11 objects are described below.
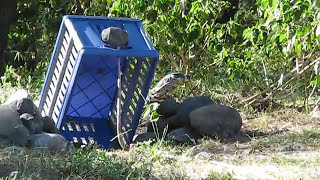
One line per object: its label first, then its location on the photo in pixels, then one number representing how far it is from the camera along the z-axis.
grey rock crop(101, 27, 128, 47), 10.61
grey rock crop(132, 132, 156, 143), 11.20
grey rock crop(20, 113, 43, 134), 9.62
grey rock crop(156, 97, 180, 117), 11.87
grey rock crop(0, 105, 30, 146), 9.30
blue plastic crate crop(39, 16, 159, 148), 10.92
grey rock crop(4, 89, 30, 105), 10.14
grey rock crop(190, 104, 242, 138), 11.24
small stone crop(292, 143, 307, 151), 10.77
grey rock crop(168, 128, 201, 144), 11.02
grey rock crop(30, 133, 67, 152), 9.20
